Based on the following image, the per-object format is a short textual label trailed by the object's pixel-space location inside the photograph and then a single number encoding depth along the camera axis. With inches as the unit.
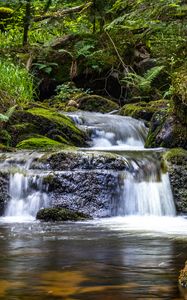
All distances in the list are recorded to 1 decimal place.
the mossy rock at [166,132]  416.5
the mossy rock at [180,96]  404.8
